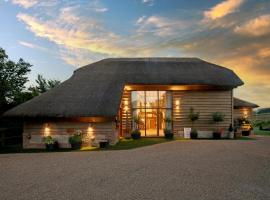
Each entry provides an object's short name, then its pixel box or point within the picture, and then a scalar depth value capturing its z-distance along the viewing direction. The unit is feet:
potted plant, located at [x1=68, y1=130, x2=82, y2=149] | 66.94
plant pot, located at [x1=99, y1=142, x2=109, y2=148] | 67.42
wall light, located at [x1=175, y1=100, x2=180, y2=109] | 88.01
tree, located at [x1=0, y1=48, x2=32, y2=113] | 82.79
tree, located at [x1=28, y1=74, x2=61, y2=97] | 113.00
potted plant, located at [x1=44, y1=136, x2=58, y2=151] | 67.46
